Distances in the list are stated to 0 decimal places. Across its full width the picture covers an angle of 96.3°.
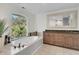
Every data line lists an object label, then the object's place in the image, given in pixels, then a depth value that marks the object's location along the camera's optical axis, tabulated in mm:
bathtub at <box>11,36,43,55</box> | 2223
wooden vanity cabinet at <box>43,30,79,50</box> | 2217
